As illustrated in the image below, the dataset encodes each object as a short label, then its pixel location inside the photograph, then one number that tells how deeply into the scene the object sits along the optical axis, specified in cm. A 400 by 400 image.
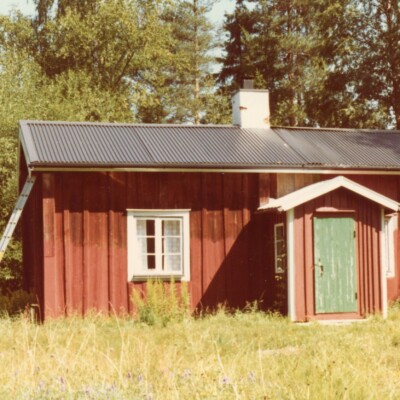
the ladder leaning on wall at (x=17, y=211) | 2460
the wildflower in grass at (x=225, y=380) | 1038
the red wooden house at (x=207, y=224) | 2465
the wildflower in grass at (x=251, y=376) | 1087
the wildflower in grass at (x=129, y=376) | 1098
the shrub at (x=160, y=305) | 2279
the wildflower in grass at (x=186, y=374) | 1108
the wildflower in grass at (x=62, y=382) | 1018
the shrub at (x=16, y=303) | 2659
